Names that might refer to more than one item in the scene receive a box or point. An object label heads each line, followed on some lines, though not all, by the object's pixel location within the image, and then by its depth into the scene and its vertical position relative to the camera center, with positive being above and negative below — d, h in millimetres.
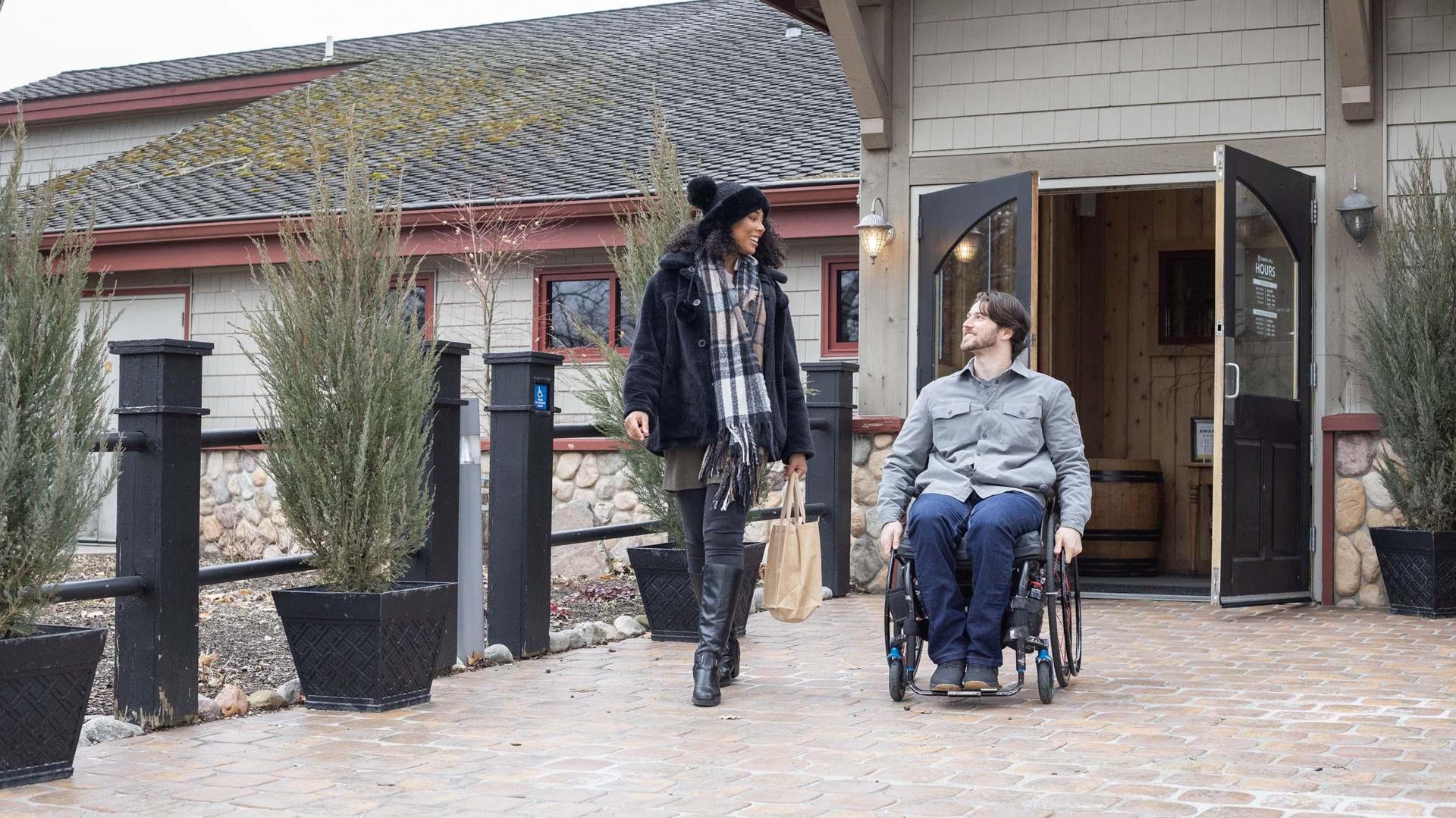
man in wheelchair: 4742 -99
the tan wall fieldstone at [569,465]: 10758 -137
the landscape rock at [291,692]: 4906 -788
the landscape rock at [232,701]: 4730 -787
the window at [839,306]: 10961 +995
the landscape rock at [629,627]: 6676 -781
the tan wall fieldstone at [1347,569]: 7848 -603
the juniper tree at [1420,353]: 7324 +455
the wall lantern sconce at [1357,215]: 7688 +1162
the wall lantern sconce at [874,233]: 8523 +1171
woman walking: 4906 +195
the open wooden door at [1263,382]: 7398 +326
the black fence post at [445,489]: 5352 -155
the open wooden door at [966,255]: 8000 +1017
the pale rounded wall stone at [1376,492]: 7746 -215
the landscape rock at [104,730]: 4219 -785
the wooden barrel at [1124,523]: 9484 -460
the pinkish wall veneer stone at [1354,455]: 7805 -31
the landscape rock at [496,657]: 5734 -782
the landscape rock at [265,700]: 4840 -801
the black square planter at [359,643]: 4648 -602
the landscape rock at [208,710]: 4648 -801
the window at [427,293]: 11766 +1185
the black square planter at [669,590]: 6402 -596
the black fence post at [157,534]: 4359 -258
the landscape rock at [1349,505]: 7836 -285
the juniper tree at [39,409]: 3686 +81
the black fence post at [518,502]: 5852 -215
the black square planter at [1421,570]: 7305 -574
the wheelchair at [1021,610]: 4734 -502
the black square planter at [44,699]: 3564 -599
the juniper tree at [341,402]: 4715 +129
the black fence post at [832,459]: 8211 -66
